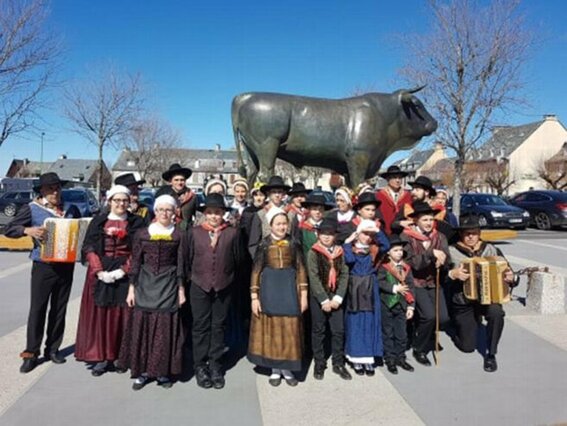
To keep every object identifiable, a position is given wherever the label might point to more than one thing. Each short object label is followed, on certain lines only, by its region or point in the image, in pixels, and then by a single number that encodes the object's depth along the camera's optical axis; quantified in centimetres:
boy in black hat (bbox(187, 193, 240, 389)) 379
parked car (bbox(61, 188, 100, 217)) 1643
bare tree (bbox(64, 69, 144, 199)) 2181
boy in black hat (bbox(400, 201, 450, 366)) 433
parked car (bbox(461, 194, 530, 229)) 1591
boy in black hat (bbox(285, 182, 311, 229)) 486
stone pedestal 601
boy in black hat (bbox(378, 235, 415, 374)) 418
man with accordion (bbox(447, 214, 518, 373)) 422
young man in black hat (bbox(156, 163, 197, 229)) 499
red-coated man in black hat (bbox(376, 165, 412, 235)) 520
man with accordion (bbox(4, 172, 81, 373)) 405
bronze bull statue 630
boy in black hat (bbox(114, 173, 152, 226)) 448
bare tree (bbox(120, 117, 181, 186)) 3309
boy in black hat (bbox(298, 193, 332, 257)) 441
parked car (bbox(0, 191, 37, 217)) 1816
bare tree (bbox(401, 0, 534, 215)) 1380
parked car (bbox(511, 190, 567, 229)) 1695
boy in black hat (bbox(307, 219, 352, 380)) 394
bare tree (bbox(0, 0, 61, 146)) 1203
